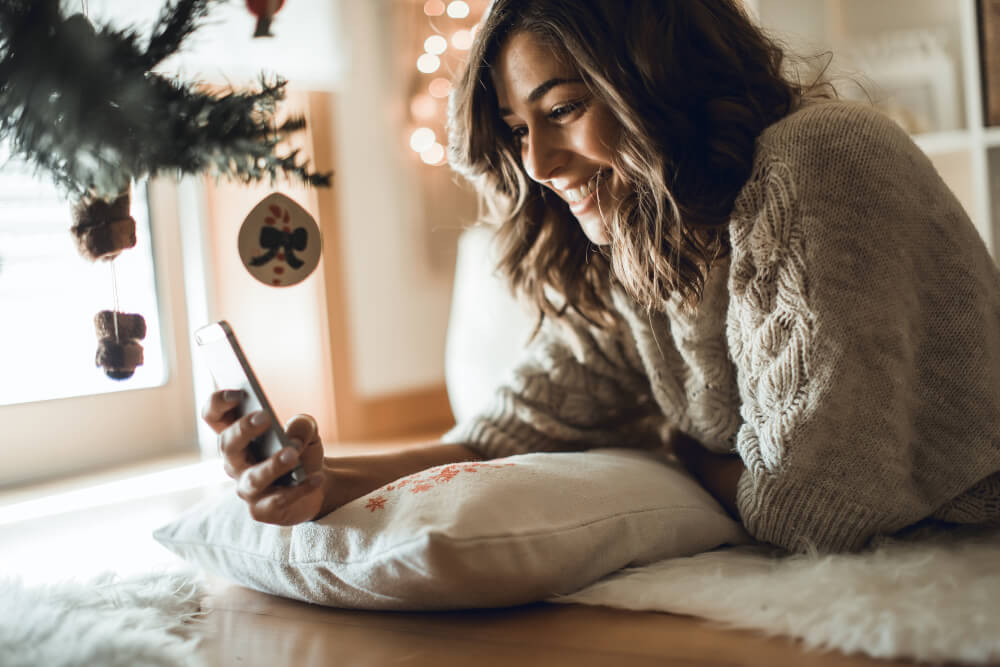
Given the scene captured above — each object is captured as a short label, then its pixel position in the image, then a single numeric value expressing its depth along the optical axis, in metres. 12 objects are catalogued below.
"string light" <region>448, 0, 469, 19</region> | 2.42
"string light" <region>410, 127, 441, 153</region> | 2.36
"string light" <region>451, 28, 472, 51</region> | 2.42
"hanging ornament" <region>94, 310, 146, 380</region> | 0.75
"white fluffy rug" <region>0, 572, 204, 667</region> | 0.65
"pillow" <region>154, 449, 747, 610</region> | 0.75
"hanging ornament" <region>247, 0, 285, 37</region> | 0.80
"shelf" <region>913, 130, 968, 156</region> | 2.31
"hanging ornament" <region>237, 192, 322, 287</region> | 0.77
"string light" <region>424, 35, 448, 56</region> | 2.38
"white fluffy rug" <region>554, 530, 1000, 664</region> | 0.63
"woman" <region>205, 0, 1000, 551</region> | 0.83
